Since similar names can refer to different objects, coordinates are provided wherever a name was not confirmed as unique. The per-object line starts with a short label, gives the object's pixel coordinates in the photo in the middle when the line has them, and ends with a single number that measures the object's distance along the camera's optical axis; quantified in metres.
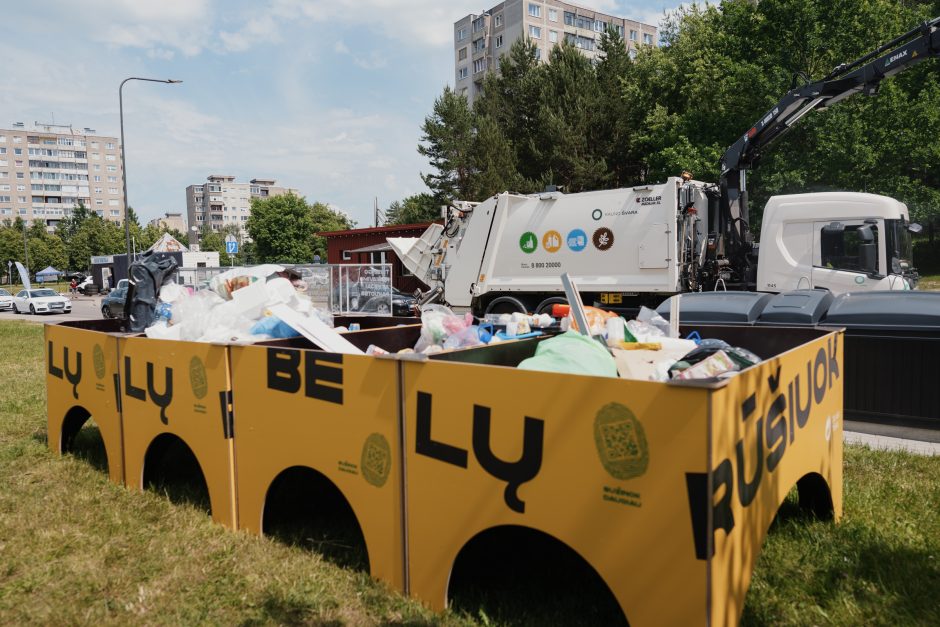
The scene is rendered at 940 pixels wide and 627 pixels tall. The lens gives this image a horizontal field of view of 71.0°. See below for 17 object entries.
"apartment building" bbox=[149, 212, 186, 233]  164.10
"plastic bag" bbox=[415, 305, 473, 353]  3.61
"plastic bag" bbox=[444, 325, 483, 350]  3.36
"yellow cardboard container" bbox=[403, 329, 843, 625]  1.93
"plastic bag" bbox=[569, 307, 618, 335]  3.42
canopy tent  62.62
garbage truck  9.26
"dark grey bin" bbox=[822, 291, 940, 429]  5.14
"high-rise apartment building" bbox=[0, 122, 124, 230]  115.06
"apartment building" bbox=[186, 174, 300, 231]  157.62
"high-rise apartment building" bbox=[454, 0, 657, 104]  70.75
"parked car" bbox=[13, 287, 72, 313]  29.56
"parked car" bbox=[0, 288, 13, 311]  33.15
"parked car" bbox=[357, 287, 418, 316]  18.25
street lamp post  22.15
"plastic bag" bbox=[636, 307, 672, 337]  3.77
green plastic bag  2.66
